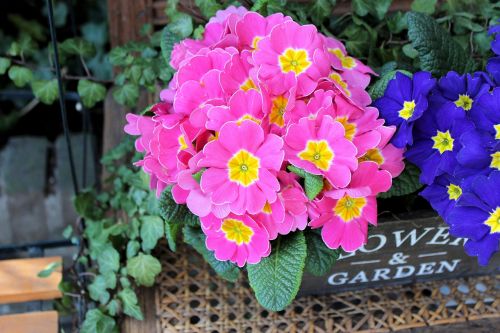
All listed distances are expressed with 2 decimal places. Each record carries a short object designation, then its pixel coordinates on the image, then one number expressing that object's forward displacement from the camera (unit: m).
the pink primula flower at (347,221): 0.50
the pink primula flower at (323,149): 0.48
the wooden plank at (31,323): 0.58
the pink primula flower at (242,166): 0.47
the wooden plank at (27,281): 0.59
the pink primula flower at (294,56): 0.49
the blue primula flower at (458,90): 0.50
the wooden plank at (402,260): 0.54
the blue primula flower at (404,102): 0.49
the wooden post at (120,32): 0.65
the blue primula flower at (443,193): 0.50
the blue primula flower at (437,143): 0.49
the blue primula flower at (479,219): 0.48
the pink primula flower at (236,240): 0.49
